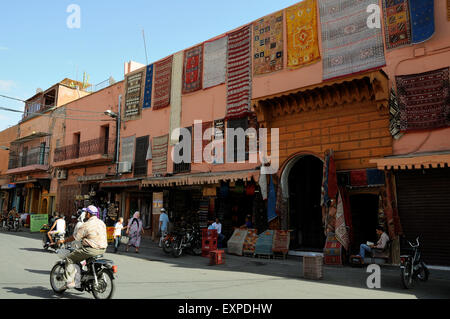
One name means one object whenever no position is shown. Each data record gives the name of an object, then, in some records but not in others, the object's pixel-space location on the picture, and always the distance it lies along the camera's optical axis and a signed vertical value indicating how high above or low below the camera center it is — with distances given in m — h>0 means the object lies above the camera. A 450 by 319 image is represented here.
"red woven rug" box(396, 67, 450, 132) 9.56 +3.35
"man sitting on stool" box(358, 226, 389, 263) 9.51 -0.82
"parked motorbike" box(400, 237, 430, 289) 6.98 -1.15
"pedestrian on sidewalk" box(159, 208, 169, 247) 13.80 -0.50
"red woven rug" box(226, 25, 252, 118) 14.53 +6.10
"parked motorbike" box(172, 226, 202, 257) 11.81 -1.11
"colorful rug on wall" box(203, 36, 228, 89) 15.69 +7.04
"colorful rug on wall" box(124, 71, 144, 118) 19.89 +6.94
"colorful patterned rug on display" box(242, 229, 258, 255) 12.21 -1.07
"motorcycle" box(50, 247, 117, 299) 5.43 -1.11
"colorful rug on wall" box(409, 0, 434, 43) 10.02 +5.85
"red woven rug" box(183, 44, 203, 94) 16.66 +7.10
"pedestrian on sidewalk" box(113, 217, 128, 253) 12.73 -0.94
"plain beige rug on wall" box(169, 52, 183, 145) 17.34 +5.94
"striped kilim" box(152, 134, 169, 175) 17.59 +2.97
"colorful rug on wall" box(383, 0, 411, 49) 10.47 +6.01
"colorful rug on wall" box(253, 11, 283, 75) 13.72 +6.99
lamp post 20.14 +5.33
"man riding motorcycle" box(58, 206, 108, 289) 5.60 -0.62
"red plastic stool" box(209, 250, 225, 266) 10.09 -1.35
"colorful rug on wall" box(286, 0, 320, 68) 12.62 +6.83
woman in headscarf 13.23 -0.81
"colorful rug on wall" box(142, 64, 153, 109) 19.23 +6.99
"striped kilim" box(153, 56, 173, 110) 18.22 +6.97
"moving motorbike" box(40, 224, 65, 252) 11.95 -1.22
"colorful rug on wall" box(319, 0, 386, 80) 11.16 +5.97
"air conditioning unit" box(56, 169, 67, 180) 24.62 +2.55
